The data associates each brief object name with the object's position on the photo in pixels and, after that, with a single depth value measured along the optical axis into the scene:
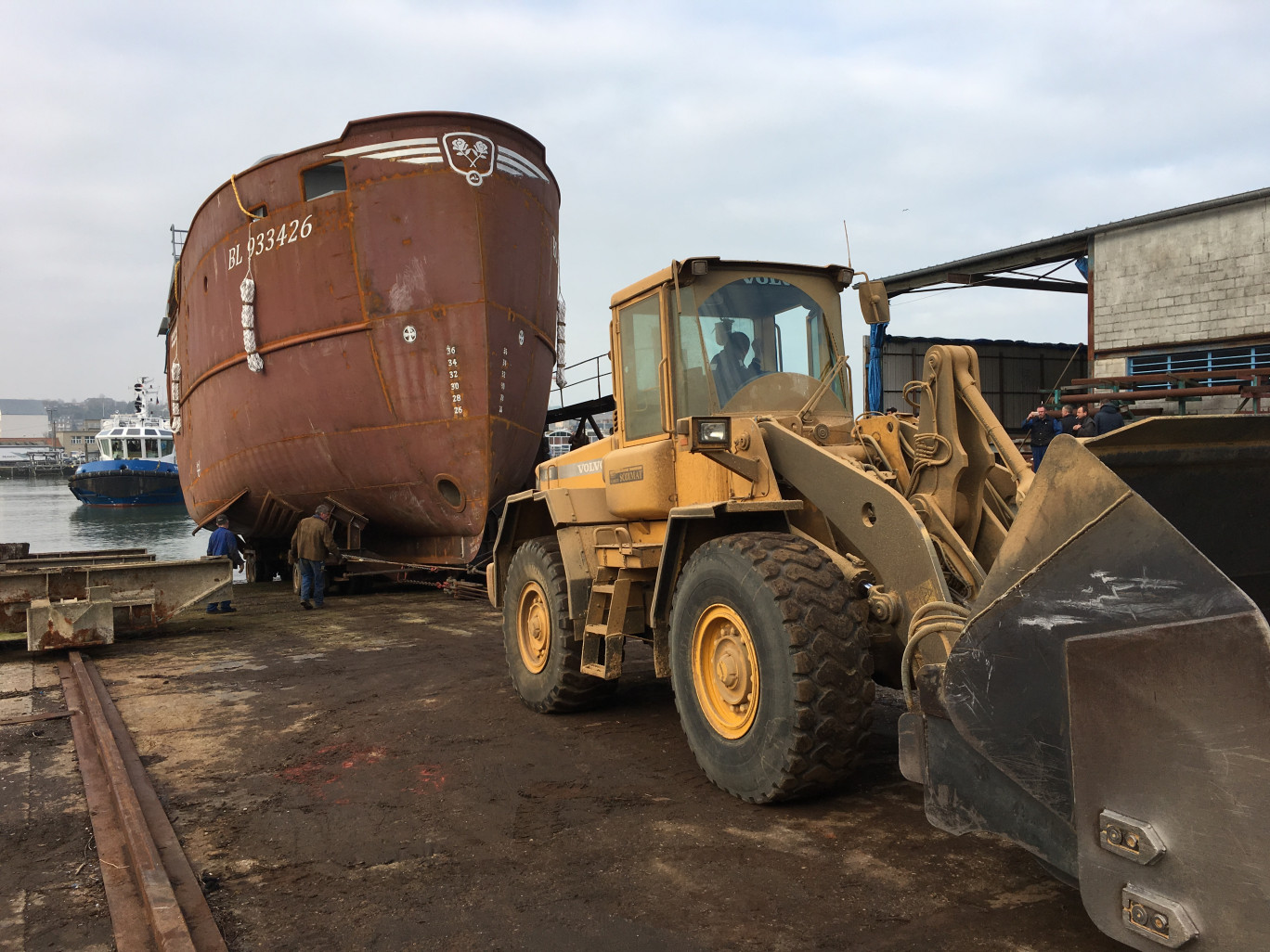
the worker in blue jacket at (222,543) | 13.00
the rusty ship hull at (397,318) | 11.66
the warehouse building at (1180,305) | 13.27
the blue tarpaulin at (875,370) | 16.70
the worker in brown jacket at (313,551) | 12.18
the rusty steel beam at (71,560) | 9.89
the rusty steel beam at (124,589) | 8.52
